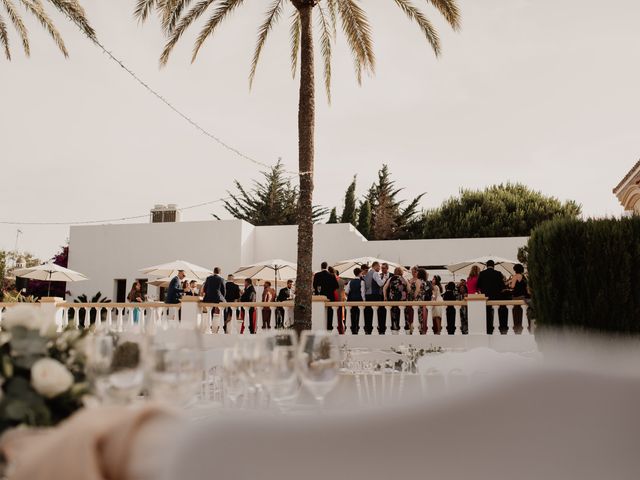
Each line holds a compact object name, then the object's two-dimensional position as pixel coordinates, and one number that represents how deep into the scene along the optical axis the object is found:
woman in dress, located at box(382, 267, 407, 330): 13.73
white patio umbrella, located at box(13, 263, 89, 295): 20.14
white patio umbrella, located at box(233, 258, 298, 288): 19.78
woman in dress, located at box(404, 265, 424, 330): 13.48
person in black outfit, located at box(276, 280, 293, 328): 14.03
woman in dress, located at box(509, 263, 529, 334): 13.14
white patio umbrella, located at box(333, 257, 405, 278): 20.78
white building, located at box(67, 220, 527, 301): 27.42
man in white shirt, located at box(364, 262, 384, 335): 13.86
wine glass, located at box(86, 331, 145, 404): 1.99
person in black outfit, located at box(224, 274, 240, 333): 15.73
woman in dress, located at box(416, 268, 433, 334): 13.57
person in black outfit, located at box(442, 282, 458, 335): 13.46
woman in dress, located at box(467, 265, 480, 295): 13.96
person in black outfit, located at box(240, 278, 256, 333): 14.98
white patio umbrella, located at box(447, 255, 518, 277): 20.66
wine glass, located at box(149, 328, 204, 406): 2.04
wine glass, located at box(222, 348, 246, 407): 2.50
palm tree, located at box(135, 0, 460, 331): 12.63
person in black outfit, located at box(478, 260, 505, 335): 13.34
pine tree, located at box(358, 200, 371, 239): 41.22
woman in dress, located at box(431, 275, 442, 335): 13.46
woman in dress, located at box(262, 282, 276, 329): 14.08
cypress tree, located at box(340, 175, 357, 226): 42.66
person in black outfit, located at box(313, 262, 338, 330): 14.20
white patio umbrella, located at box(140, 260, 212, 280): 20.59
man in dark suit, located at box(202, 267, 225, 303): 14.38
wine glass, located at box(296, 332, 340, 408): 2.34
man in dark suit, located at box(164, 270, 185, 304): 15.11
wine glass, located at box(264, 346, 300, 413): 2.37
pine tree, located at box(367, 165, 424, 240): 42.78
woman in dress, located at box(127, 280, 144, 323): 16.42
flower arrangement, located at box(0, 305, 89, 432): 1.88
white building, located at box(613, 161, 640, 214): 14.51
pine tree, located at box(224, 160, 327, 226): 43.44
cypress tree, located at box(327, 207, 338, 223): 43.72
